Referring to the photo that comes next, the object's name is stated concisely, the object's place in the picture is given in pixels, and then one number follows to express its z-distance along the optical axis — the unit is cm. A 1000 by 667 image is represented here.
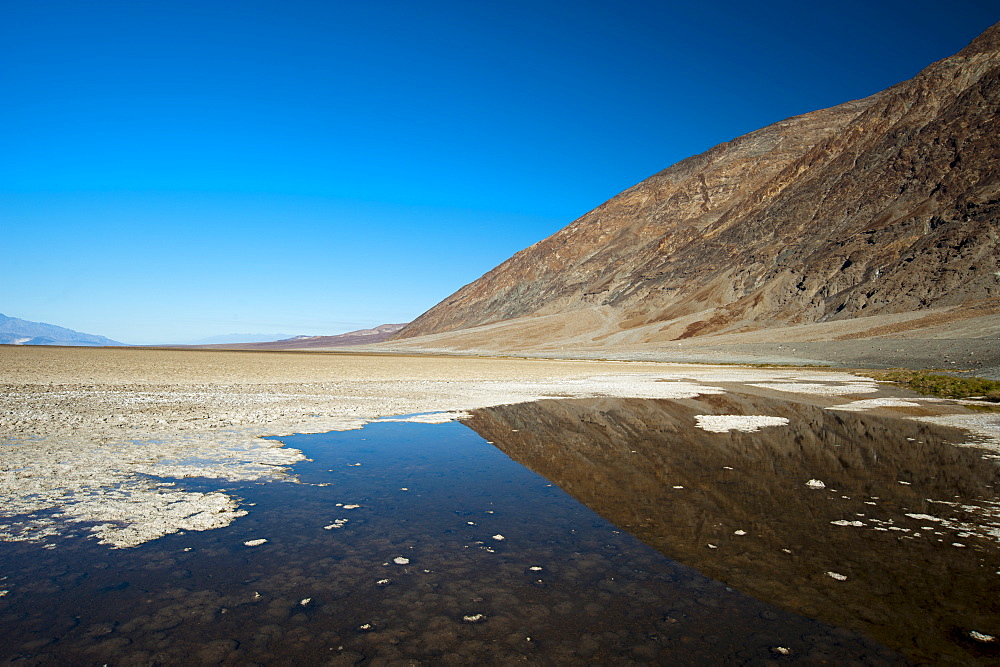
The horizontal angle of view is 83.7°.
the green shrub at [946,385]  1822
